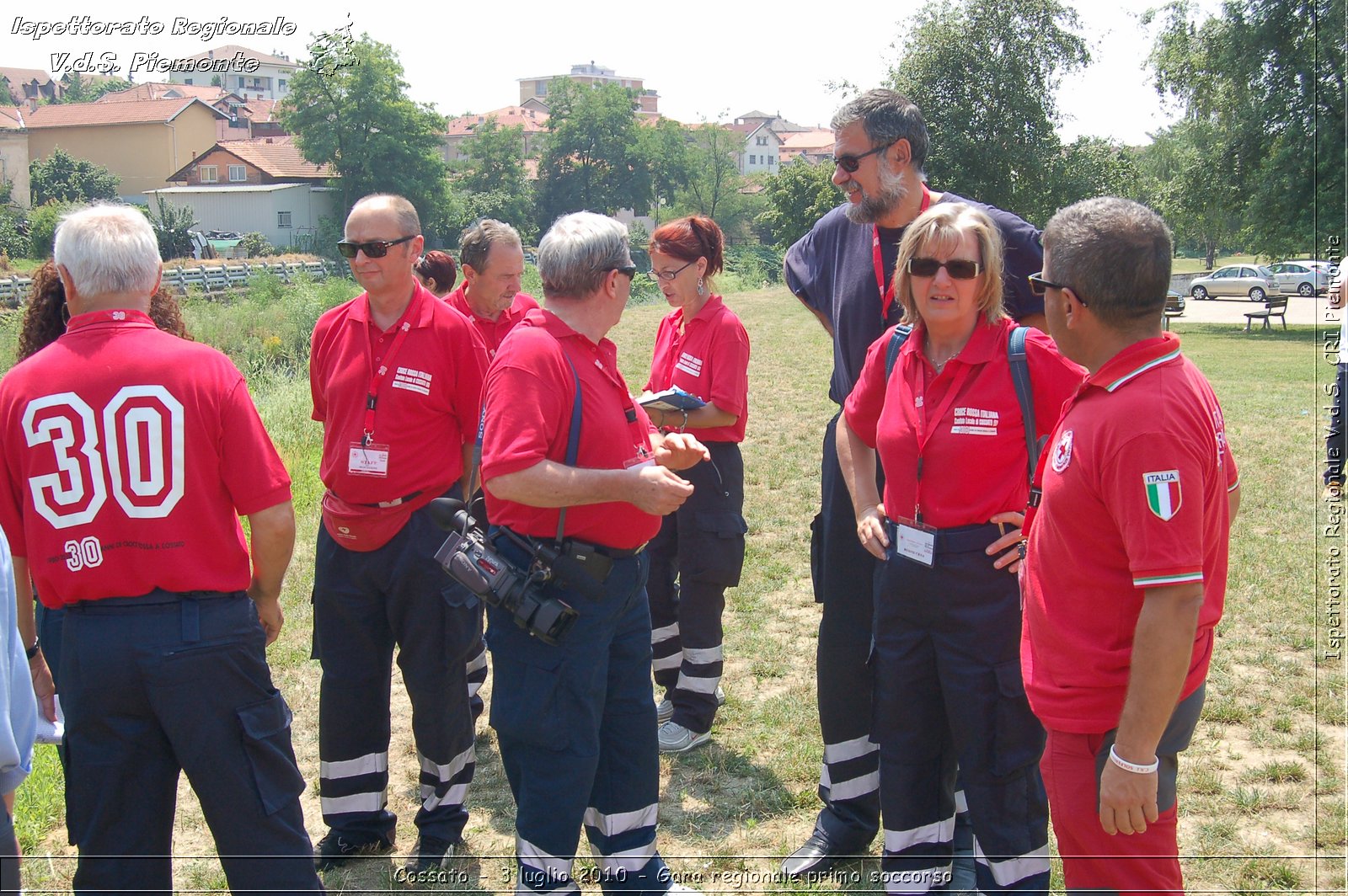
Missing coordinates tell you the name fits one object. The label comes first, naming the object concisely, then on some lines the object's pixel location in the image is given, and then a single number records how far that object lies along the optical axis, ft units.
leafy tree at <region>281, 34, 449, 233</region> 194.90
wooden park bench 91.30
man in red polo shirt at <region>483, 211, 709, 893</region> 9.62
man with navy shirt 12.19
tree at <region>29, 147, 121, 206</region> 195.11
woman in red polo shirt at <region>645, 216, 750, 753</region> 16.24
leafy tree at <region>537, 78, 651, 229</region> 259.80
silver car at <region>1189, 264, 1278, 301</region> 142.31
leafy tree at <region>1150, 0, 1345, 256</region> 81.30
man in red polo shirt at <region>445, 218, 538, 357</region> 17.30
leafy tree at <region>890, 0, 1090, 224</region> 121.19
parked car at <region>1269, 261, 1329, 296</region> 121.70
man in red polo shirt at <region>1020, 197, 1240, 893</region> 7.18
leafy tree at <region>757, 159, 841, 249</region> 169.99
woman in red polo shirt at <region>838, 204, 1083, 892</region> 10.03
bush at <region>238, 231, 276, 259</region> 185.06
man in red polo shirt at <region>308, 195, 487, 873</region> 12.70
